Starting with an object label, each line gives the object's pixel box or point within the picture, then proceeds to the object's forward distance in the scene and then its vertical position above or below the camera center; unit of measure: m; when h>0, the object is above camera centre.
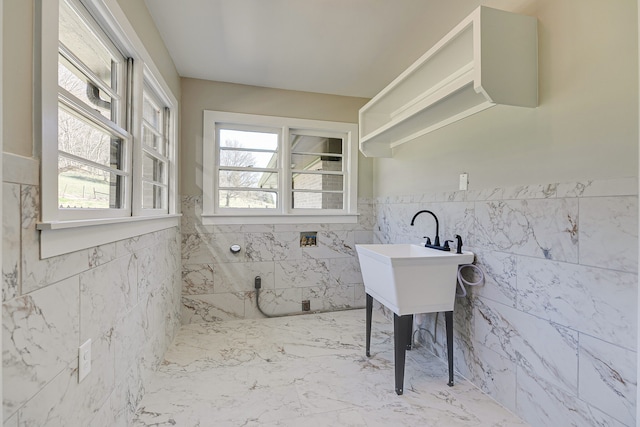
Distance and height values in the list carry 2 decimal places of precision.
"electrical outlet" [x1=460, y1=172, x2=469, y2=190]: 1.96 +0.23
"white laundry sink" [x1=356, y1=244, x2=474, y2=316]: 1.74 -0.42
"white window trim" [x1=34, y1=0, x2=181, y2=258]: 0.90 +0.23
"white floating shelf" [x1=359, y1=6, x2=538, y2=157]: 1.41 +0.80
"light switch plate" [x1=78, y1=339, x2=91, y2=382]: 1.08 -0.57
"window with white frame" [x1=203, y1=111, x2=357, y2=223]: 2.95 +0.46
